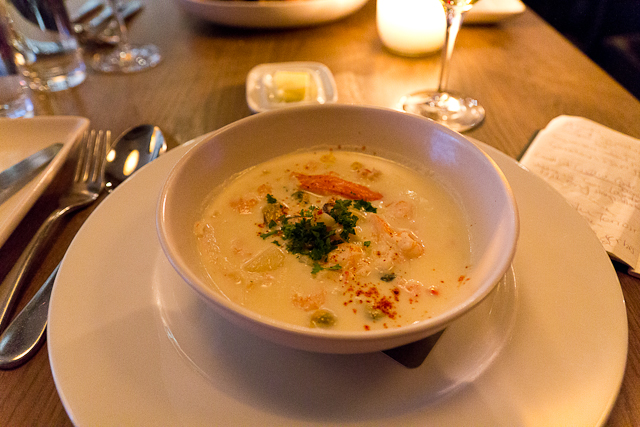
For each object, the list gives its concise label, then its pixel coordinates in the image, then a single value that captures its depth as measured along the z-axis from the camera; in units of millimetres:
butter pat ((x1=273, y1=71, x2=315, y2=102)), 464
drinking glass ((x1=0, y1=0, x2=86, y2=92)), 503
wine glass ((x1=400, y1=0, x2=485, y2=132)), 441
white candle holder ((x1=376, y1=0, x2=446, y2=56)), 525
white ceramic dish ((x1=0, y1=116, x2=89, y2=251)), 404
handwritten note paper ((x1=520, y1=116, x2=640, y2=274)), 348
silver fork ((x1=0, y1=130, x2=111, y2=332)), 313
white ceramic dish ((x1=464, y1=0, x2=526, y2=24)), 591
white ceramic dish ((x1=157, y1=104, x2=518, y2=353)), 217
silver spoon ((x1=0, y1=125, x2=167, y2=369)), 280
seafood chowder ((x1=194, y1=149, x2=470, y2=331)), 300
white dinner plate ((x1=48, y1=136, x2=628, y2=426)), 224
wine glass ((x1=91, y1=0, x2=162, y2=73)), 549
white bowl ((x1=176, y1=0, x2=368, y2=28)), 576
